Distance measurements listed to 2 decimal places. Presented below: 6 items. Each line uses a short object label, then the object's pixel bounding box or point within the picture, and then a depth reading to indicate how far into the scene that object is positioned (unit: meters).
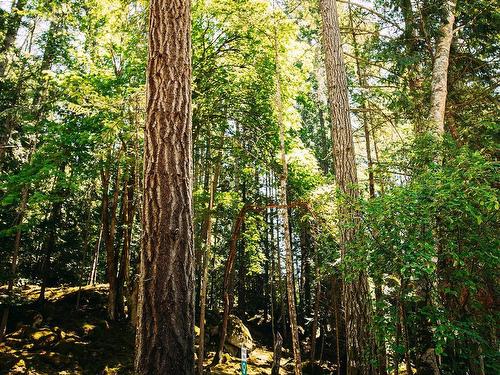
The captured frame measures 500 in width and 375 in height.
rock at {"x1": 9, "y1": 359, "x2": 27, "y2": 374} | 9.60
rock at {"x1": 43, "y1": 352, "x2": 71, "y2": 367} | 10.68
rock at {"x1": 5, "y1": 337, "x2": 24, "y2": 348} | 11.23
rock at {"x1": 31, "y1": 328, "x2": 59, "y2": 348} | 11.57
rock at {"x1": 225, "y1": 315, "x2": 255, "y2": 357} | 15.66
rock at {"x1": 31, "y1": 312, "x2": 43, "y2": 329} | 12.64
